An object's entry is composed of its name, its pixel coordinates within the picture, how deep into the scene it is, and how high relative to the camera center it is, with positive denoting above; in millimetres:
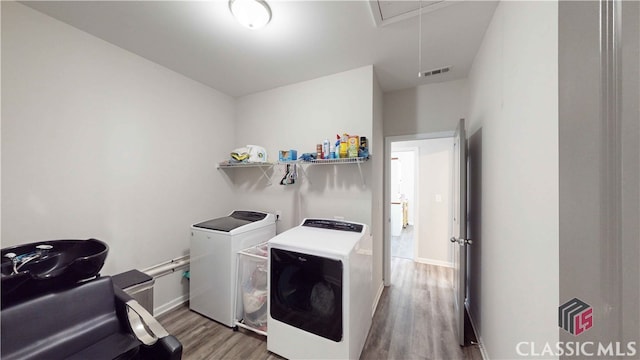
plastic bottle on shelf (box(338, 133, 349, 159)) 2107 +342
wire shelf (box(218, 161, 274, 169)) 2568 +208
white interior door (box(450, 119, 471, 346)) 1814 -371
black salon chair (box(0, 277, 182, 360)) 893 -710
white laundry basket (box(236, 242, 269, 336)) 1977 -1057
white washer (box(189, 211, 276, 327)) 2023 -824
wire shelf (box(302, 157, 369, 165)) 2045 +216
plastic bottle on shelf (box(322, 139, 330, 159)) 2213 +336
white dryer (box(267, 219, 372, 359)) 1465 -861
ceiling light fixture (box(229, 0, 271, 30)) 1362 +1131
